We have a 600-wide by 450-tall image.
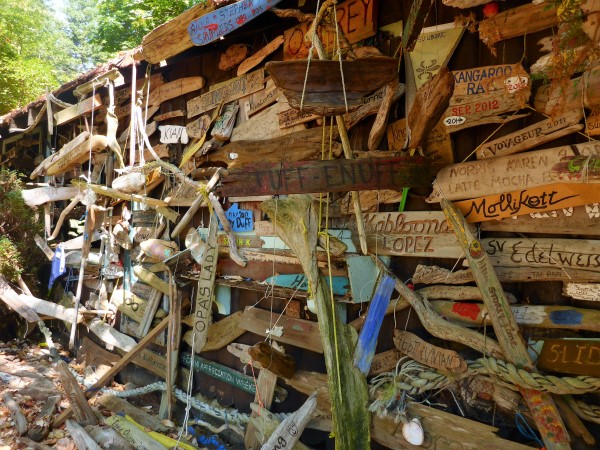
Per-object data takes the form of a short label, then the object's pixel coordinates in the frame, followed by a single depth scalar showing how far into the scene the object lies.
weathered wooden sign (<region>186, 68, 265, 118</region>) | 4.31
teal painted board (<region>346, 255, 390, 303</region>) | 3.29
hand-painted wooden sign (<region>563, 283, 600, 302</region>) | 2.36
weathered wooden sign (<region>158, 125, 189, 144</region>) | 5.21
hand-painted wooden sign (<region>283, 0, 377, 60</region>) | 3.35
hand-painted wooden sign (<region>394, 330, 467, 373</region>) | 2.72
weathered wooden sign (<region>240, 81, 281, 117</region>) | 4.12
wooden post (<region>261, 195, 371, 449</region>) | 2.83
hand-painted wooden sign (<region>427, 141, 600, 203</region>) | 2.45
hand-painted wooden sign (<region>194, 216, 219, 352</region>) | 4.42
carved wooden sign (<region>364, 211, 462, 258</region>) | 2.93
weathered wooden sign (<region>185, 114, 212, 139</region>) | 4.86
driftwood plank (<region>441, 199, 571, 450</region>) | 2.36
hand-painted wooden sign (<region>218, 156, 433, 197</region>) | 2.58
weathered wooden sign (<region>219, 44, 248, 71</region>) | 4.53
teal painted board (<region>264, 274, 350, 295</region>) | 3.52
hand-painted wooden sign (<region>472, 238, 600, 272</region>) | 2.38
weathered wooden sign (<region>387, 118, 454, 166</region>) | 2.94
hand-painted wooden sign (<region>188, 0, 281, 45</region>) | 3.38
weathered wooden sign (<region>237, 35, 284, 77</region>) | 4.09
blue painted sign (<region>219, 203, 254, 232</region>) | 4.37
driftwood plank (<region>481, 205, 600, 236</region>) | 2.39
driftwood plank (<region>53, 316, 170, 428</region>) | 5.13
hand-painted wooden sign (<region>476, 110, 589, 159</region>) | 2.43
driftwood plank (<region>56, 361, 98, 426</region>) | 4.61
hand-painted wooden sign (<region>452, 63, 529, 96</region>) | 2.62
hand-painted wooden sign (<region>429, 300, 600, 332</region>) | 2.38
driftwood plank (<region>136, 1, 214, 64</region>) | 3.92
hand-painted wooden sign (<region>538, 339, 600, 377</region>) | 2.31
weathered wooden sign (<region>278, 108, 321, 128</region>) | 3.76
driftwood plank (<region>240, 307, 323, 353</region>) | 3.65
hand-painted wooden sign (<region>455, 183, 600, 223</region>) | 2.36
